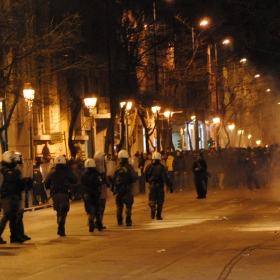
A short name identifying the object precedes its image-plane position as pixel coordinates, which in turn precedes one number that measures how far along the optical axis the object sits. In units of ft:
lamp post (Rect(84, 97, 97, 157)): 100.41
